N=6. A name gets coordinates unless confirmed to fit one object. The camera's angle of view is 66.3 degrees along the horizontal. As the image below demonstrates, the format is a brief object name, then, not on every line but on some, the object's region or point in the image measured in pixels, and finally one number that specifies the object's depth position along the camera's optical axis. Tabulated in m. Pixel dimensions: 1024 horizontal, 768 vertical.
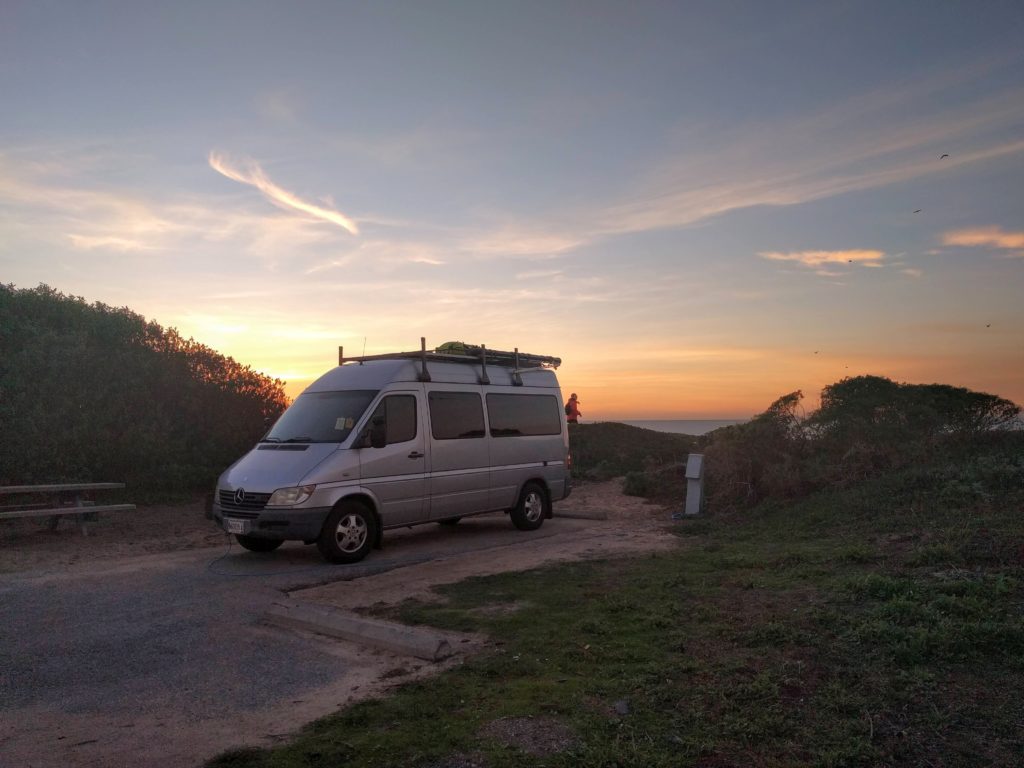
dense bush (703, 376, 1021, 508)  13.16
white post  14.16
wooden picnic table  11.55
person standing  22.35
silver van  9.81
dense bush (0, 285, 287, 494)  15.14
